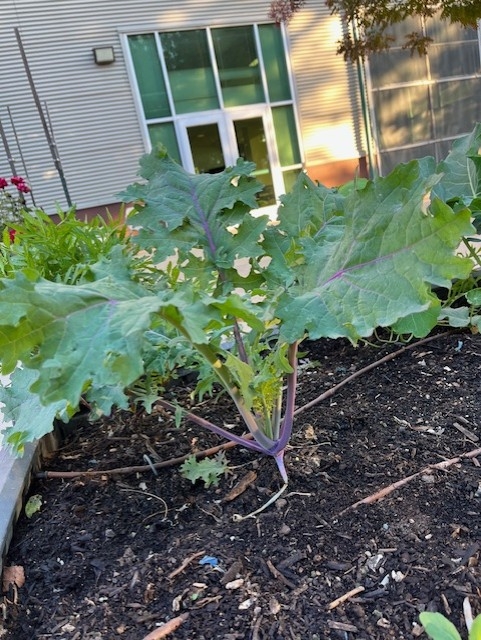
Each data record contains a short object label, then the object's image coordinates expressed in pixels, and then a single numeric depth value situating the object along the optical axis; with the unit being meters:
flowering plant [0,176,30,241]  4.96
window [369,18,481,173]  10.50
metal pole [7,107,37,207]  8.10
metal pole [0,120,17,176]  7.68
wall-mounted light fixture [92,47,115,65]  8.24
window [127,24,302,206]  8.67
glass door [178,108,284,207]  8.91
